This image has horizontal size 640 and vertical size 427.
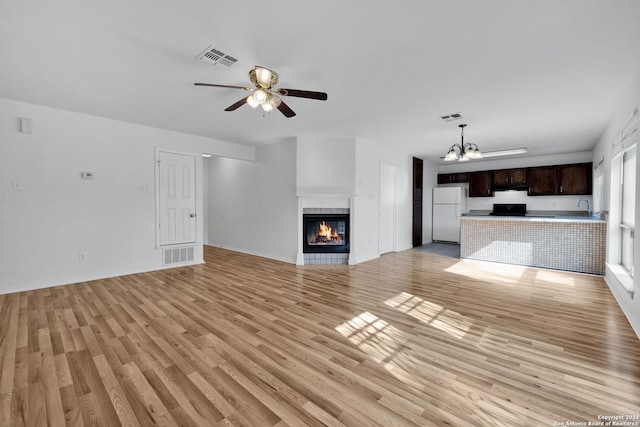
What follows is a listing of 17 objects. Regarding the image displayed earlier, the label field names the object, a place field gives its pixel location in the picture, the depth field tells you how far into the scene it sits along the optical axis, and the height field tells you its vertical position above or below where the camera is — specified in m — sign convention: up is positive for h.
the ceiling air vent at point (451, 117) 4.09 +1.39
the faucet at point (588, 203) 6.46 +0.10
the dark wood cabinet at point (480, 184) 7.83 +0.68
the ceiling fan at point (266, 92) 2.53 +1.13
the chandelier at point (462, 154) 4.71 +0.93
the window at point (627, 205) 3.41 +0.02
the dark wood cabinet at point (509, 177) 7.33 +0.83
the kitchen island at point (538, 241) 4.77 -0.67
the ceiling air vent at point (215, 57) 2.42 +1.39
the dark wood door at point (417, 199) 7.75 +0.24
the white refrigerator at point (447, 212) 8.08 -0.15
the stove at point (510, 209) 7.43 -0.06
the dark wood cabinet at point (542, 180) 6.95 +0.69
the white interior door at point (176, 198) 5.14 +0.19
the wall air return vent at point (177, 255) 5.20 -0.94
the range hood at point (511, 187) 7.33 +0.55
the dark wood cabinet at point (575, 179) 6.56 +0.70
